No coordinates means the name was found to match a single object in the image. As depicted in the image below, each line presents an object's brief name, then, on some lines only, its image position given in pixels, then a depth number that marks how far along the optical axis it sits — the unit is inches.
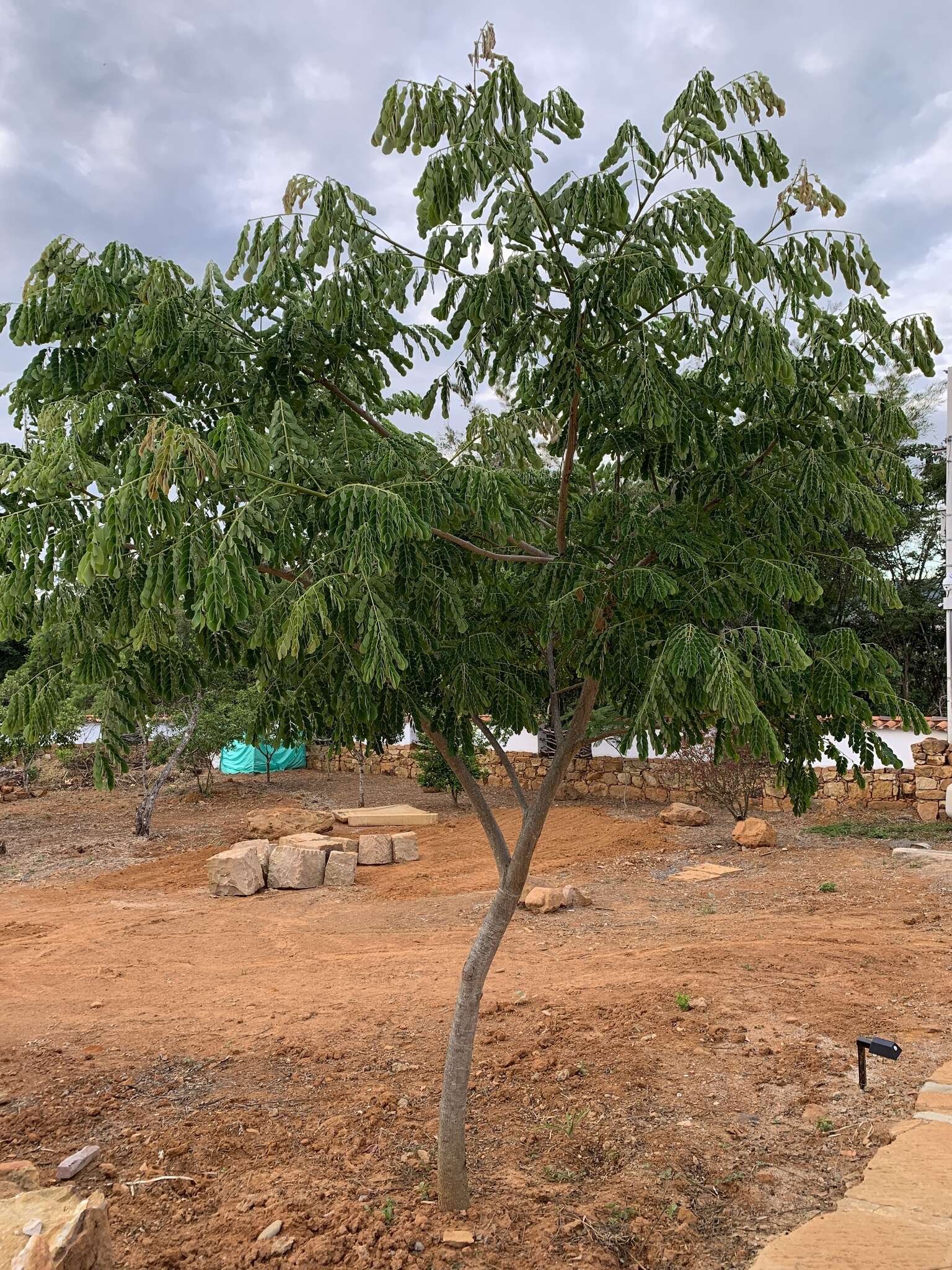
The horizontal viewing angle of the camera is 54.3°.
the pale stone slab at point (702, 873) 471.8
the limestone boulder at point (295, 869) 494.9
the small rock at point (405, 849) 555.8
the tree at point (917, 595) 855.7
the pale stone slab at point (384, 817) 653.3
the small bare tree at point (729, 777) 583.8
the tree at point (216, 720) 661.3
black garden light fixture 194.1
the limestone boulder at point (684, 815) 610.5
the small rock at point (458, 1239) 158.2
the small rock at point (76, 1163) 183.8
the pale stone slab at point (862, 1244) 138.6
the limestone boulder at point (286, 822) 606.2
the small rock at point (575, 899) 427.8
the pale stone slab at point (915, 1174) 157.6
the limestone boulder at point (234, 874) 477.7
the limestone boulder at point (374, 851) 546.0
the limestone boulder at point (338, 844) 534.0
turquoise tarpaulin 954.7
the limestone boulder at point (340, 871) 505.0
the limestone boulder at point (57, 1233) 124.4
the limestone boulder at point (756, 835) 528.4
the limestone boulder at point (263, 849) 500.7
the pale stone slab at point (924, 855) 470.0
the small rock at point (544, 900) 417.4
